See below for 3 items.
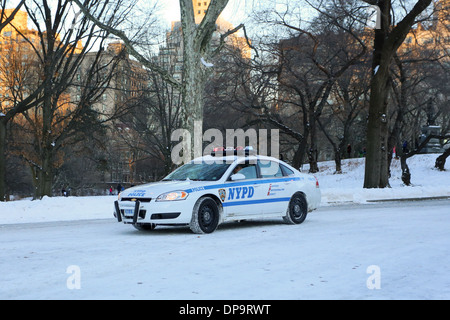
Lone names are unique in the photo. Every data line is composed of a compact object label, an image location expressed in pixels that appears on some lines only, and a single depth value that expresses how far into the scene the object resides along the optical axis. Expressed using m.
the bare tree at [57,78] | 27.66
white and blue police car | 10.99
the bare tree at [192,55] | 20.59
